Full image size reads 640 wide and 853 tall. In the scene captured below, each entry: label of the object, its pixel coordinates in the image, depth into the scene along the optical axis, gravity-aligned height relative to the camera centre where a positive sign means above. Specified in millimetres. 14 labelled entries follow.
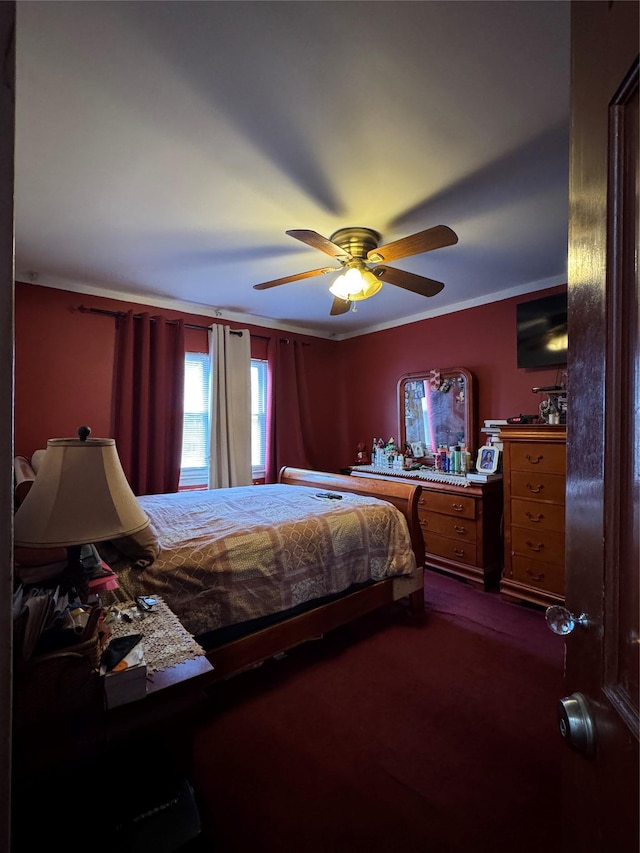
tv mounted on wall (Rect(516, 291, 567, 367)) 2992 +799
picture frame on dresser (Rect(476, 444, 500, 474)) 3308 -271
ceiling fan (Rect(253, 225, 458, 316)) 2082 +949
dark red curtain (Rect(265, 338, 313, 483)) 4363 +222
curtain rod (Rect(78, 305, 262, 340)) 3254 +1010
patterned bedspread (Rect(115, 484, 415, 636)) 1688 -634
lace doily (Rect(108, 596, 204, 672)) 1096 -657
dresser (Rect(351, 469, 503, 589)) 3092 -860
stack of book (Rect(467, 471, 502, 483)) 3130 -401
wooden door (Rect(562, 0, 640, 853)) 480 +8
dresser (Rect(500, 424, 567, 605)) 2592 -593
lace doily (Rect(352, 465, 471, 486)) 3283 -439
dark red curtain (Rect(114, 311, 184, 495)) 3402 +244
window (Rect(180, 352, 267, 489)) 3877 +45
